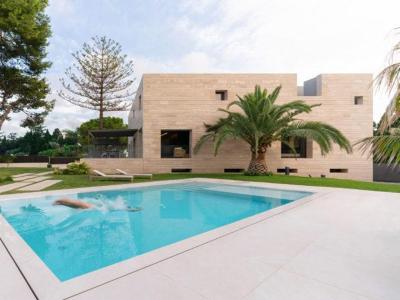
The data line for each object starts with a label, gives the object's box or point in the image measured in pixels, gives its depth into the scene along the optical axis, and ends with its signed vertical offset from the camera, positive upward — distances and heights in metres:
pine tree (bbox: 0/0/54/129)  16.66 +7.92
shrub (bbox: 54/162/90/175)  16.05 -1.32
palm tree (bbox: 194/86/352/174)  13.26 +1.53
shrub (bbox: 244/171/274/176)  14.92 -1.48
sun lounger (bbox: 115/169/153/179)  14.16 -1.53
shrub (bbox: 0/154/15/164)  28.01 -1.04
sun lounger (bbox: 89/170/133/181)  12.80 -1.48
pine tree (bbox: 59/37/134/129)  25.12 +8.48
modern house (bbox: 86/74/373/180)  17.47 +2.98
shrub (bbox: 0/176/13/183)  11.98 -1.54
